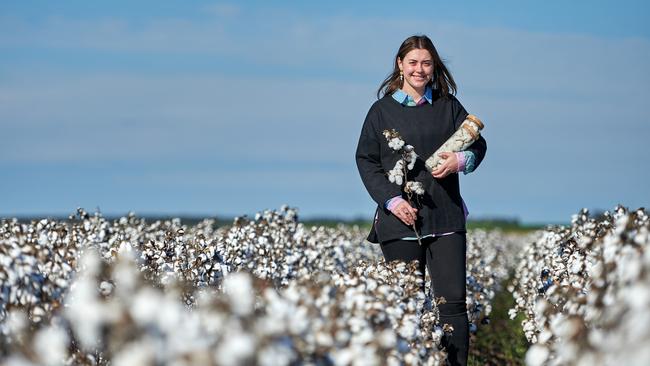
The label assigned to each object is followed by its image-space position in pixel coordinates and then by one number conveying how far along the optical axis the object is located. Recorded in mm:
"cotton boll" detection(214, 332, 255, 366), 7516
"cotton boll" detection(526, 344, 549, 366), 10148
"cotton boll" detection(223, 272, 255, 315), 8383
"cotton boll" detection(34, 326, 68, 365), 7937
